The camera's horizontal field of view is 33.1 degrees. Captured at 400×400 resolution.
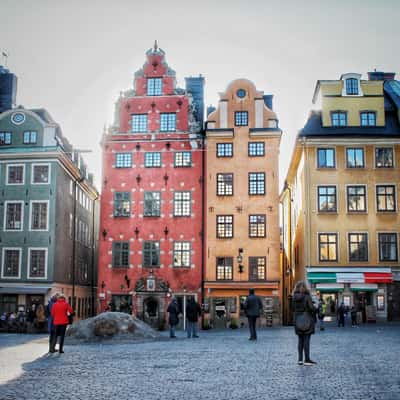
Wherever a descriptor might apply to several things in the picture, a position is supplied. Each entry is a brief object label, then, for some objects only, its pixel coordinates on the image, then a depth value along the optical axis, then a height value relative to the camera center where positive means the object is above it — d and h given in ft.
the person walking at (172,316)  95.29 -3.25
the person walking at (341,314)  128.67 -3.73
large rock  82.74 -4.54
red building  146.30 +20.66
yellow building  138.10 +20.49
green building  149.48 +18.66
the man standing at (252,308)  78.02 -1.65
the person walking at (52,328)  62.95 -3.37
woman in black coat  48.65 -1.65
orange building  143.43 +19.27
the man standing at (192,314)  95.91 -2.94
